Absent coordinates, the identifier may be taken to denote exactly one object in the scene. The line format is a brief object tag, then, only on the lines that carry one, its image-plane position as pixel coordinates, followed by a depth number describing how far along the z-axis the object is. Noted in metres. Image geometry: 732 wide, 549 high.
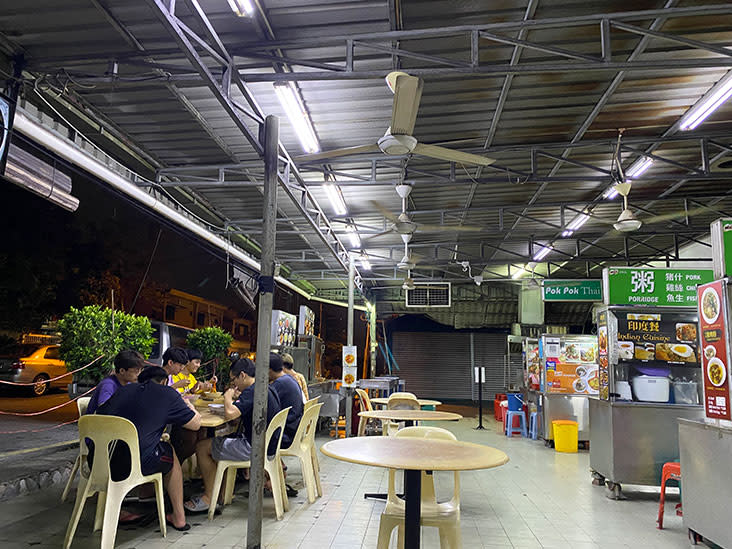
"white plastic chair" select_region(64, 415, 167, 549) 3.61
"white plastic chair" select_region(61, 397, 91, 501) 4.41
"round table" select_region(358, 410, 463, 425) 5.62
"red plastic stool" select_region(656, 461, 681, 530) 5.20
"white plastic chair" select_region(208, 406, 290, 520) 4.53
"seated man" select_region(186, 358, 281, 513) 4.67
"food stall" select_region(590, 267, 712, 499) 6.13
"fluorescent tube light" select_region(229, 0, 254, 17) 4.16
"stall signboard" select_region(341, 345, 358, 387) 9.95
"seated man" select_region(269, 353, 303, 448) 5.21
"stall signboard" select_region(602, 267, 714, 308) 6.45
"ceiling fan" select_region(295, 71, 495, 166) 3.79
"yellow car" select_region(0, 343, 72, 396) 13.35
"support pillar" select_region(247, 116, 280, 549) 3.99
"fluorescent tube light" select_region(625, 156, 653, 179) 7.52
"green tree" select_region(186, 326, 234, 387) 10.41
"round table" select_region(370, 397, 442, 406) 7.98
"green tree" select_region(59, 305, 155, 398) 6.74
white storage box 6.27
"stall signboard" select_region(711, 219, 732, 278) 4.37
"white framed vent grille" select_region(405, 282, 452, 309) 15.45
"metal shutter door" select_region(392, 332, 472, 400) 19.48
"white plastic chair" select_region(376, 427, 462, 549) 3.24
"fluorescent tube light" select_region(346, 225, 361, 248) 10.84
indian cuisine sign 6.40
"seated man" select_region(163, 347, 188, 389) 5.68
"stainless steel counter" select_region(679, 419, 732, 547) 4.02
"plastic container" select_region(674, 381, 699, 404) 6.29
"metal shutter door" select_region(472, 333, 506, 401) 19.50
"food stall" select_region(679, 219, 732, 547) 4.08
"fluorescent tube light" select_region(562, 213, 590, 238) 10.19
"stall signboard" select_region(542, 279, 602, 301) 11.50
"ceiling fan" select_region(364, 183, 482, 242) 7.12
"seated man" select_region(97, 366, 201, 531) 3.89
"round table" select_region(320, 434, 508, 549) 2.79
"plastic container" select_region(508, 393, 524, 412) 11.70
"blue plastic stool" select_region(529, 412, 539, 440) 10.94
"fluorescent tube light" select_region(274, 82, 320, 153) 5.48
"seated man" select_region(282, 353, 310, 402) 7.14
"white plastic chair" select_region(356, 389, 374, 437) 7.79
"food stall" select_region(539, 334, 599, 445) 10.34
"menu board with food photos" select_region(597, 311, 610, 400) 6.49
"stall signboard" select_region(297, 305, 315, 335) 12.41
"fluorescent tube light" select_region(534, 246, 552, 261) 12.95
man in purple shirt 4.75
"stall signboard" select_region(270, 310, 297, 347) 10.46
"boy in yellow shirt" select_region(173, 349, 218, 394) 7.15
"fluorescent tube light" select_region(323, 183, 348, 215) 8.64
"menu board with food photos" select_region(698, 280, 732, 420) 4.30
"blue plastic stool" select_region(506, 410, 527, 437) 11.34
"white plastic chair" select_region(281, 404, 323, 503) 5.07
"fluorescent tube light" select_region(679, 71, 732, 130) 5.31
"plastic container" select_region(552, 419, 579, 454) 9.39
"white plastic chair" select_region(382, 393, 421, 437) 7.58
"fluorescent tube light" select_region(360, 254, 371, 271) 12.29
